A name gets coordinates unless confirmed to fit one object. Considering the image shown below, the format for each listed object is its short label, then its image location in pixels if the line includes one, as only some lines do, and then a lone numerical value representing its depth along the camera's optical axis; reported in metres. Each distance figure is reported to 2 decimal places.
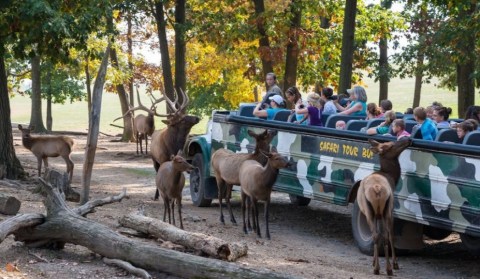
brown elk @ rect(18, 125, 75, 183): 19.08
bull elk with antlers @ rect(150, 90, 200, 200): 16.92
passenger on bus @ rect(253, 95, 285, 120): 15.91
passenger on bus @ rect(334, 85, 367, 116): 15.03
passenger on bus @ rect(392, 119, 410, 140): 12.37
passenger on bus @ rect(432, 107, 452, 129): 13.46
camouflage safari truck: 11.16
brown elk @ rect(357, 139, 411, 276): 11.29
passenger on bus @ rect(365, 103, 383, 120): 14.29
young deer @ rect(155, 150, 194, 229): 13.38
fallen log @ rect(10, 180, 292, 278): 9.45
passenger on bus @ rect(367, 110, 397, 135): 12.71
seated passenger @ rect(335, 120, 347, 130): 14.03
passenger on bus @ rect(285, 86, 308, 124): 15.24
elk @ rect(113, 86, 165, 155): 27.38
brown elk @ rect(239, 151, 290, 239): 13.28
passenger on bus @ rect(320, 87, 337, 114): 15.68
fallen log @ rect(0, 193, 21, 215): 12.33
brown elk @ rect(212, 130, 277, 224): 14.40
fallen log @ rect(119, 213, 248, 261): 10.71
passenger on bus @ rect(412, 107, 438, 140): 12.33
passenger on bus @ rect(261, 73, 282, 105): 16.69
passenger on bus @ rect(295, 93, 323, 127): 14.65
